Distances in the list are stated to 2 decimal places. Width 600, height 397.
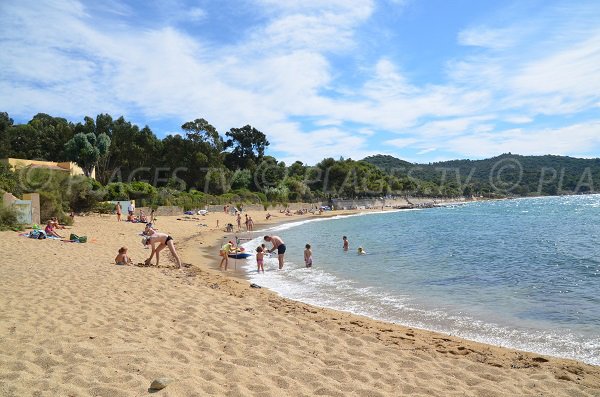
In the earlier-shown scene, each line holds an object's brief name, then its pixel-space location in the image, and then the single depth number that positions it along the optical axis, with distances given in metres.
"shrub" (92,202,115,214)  31.72
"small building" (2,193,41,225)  19.70
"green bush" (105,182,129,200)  37.66
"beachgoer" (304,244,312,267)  16.59
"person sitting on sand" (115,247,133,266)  12.88
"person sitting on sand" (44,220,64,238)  17.97
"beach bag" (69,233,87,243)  17.71
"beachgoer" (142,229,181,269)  13.36
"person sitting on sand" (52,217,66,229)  20.65
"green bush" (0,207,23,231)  18.34
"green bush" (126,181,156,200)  39.91
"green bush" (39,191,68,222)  22.83
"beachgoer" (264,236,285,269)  16.22
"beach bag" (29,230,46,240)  16.89
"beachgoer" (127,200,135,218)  31.42
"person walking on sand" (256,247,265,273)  15.04
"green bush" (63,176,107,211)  29.16
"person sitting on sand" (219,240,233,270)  15.36
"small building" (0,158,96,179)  37.04
